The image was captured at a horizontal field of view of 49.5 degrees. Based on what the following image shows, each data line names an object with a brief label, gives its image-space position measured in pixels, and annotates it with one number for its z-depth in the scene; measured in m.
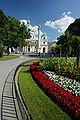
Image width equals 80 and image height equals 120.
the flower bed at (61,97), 3.12
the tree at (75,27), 24.94
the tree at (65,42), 11.91
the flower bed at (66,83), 4.64
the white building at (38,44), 43.00
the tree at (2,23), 19.53
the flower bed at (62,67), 6.76
